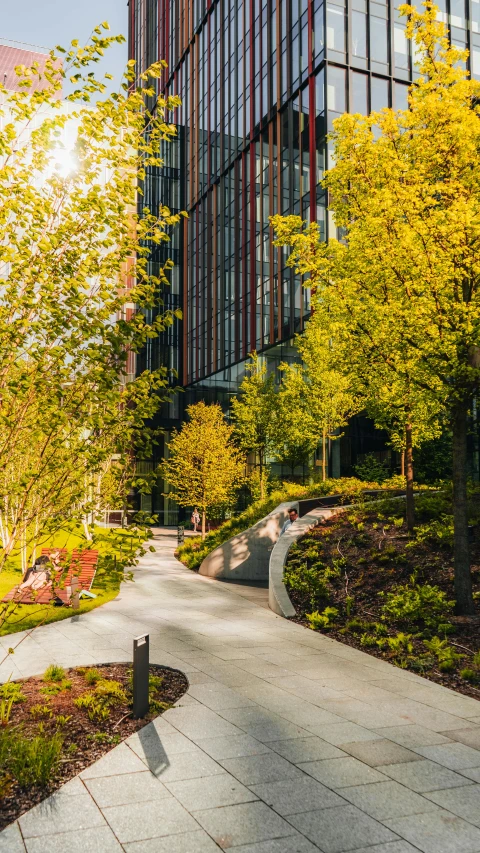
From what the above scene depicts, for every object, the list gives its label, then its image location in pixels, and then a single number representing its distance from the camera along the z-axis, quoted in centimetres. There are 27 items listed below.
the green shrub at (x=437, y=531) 1472
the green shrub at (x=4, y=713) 672
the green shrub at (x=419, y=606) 1130
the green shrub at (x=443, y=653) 934
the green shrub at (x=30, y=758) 566
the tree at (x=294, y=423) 2948
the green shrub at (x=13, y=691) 721
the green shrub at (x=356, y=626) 1155
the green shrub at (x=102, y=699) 725
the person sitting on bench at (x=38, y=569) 1182
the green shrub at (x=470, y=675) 895
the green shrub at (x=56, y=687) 793
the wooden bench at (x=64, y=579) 666
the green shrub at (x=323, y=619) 1220
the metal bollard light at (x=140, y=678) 726
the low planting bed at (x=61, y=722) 566
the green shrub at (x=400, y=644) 1016
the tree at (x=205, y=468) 3138
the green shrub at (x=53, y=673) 866
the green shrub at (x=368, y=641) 1079
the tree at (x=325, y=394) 2856
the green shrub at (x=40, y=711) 719
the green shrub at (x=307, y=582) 1362
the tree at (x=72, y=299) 601
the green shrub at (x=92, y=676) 853
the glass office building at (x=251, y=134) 3384
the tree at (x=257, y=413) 3519
